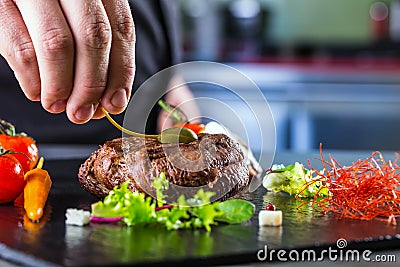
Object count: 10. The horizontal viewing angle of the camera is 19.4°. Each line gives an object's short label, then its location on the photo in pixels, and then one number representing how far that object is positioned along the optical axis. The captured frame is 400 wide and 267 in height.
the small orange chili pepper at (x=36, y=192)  0.70
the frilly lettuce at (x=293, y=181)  0.77
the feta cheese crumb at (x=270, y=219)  0.67
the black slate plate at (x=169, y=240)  0.59
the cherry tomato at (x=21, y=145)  0.85
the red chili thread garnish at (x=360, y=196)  0.70
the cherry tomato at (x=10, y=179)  0.74
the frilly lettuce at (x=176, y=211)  0.66
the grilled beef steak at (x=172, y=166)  0.73
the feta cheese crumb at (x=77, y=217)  0.67
